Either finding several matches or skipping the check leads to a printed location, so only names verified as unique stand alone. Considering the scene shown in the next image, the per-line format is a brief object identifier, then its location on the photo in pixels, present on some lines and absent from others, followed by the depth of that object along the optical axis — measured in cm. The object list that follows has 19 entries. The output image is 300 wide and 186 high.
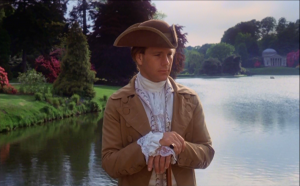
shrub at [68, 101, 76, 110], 1562
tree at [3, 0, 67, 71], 1136
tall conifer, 1762
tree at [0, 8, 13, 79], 1066
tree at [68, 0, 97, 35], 3056
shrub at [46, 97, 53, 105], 1471
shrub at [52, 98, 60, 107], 1478
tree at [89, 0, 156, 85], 2708
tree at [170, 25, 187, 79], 2609
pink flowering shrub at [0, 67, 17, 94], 1142
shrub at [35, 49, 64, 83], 1895
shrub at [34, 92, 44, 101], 1436
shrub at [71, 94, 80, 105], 1655
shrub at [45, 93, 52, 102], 1481
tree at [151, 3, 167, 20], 3886
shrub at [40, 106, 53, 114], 1352
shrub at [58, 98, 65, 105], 1550
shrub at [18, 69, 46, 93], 1484
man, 183
